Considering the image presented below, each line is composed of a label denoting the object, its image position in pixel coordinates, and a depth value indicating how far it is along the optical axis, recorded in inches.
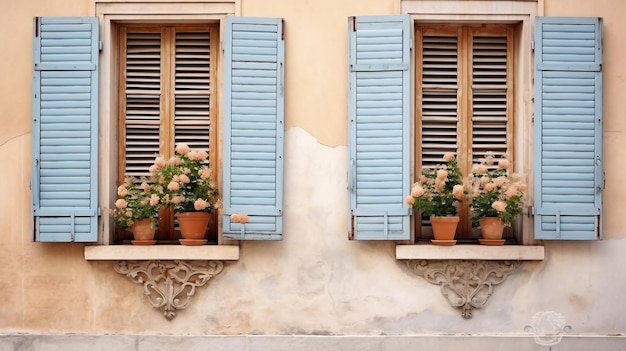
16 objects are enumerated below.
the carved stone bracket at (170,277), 288.8
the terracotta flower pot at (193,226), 285.3
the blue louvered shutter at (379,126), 285.1
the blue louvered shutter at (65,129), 287.7
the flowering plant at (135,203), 284.5
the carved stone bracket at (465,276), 287.9
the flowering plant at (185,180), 281.6
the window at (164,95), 301.4
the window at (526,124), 285.1
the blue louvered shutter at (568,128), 285.0
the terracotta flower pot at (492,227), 285.6
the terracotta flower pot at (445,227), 283.9
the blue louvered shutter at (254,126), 286.0
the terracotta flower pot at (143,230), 288.2
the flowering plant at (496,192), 280.2
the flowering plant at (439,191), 281.4
